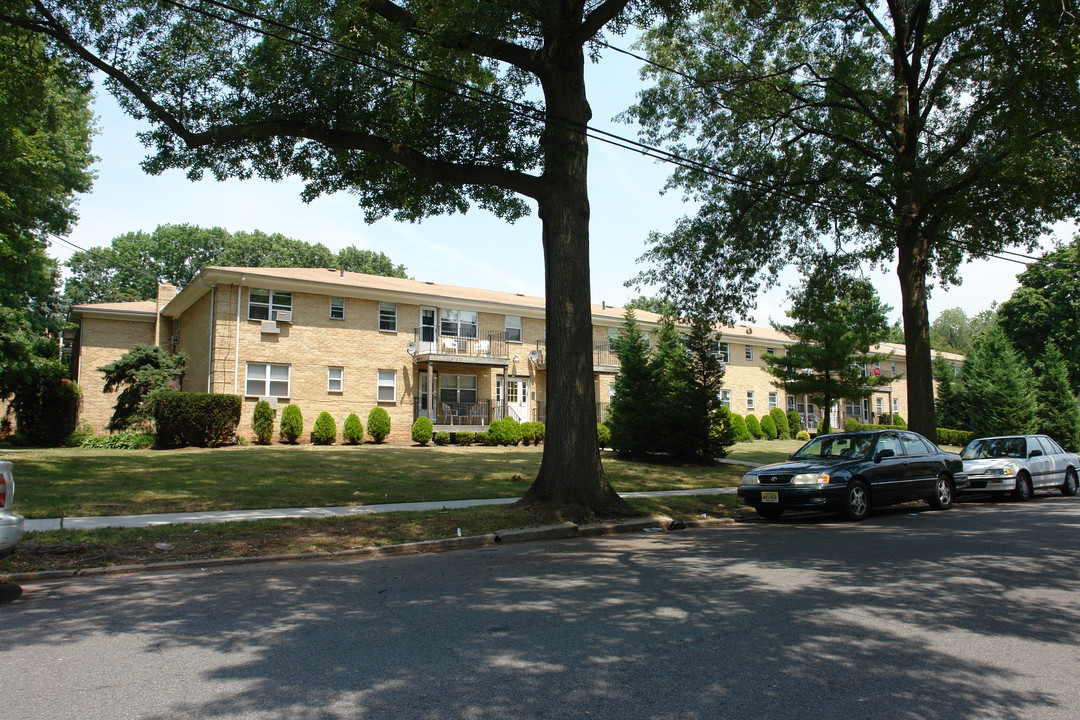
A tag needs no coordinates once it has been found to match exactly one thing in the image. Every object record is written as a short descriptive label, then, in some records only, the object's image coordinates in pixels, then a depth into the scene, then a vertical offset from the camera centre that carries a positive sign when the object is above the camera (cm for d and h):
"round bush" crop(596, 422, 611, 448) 2725 -53
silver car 1583 -99
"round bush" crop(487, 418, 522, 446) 2989 -46
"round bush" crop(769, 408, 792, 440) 4219 -5
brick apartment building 2752 +330
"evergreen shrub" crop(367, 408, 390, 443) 2844 -8
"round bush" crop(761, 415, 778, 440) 4153 -34
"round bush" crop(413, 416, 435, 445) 2875 -36
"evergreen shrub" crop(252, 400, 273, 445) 2611 -4
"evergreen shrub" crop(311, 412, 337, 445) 2731 -31
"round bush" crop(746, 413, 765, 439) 4066 -28
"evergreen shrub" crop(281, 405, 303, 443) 2678 -8
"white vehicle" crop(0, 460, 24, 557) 626 -87
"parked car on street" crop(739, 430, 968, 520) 1191 -95
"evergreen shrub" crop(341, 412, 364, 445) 2791 -27
